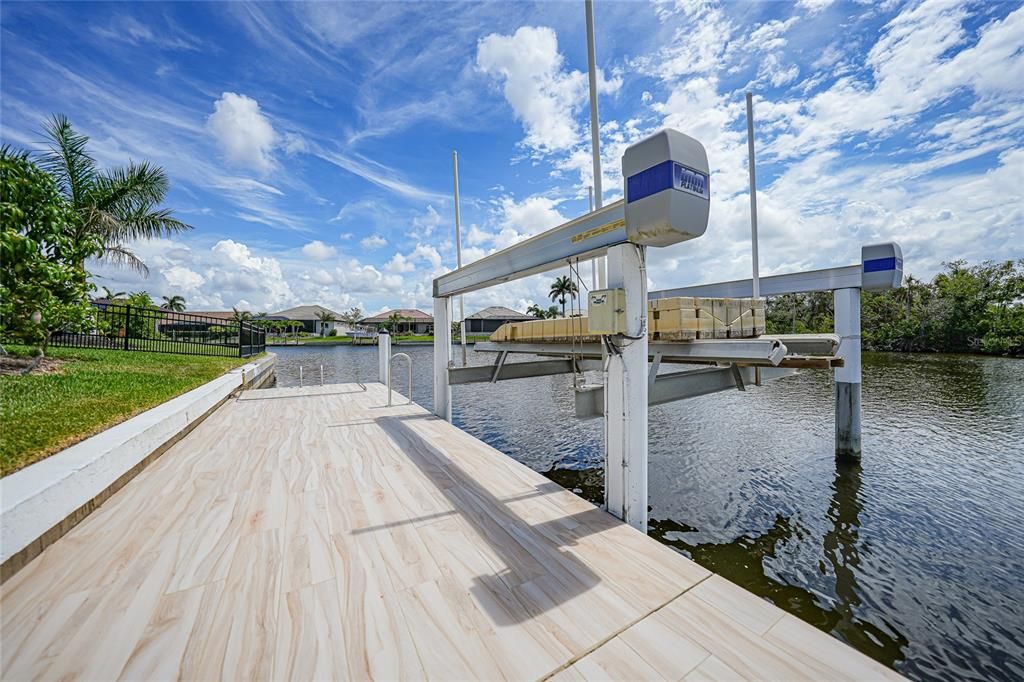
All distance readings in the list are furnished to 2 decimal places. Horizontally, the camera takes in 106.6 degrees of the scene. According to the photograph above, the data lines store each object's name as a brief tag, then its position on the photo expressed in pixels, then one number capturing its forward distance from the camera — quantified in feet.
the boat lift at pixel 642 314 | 7.93
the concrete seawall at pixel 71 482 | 6.79
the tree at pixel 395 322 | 191.83
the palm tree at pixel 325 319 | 200.44
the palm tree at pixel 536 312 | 190.53
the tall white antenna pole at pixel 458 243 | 22.38
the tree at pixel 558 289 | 165.88
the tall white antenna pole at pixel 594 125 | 11.02
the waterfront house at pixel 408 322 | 198.49
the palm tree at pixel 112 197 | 29.07
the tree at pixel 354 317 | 211.61
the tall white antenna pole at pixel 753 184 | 17.30
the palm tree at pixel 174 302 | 183.97
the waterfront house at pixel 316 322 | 202.39
